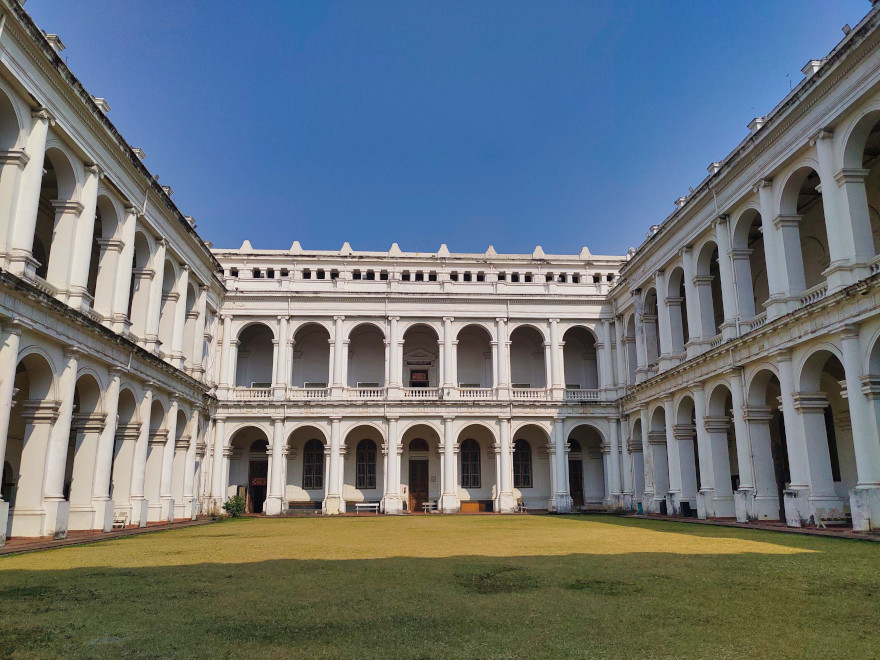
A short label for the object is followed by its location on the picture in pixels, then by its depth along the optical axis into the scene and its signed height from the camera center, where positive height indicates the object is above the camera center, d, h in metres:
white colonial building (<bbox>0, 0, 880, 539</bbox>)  16.72 +4.71
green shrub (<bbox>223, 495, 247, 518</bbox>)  31.38 -1.74
